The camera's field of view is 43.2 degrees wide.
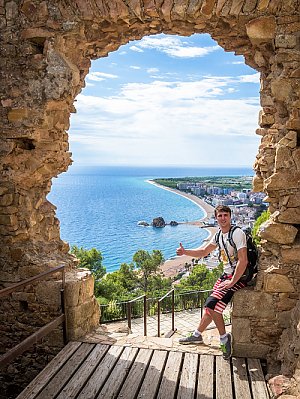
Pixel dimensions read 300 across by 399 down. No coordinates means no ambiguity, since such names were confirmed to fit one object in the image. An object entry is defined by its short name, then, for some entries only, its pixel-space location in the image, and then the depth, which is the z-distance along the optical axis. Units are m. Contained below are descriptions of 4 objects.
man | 3.91
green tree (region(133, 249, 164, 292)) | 22.86
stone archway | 3.91
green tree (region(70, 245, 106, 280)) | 20.36
